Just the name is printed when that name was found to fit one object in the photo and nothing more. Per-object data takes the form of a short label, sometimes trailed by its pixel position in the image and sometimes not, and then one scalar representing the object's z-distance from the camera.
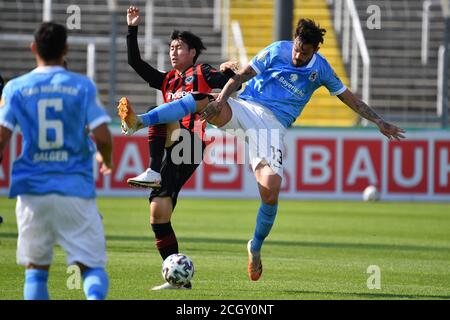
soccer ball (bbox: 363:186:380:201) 43.16
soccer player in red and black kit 18.36
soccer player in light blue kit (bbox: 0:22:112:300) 12.66
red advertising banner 42.69
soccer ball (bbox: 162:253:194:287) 17.08
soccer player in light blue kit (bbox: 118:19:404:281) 18.45
